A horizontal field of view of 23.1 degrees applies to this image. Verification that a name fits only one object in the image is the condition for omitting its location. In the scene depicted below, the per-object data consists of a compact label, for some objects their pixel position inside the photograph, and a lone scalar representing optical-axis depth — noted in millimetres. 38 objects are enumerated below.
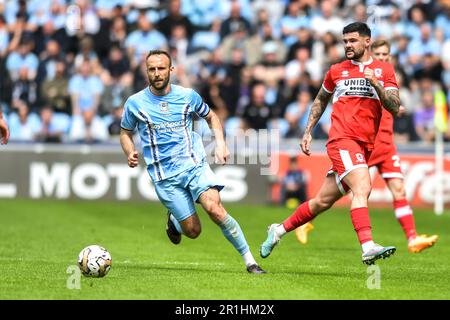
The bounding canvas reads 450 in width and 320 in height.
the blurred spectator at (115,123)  25406
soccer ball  11062
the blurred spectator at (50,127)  24969
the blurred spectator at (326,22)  27266
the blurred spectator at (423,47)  26600
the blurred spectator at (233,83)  25609
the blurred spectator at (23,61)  26469
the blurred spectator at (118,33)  26969
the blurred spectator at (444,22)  27794
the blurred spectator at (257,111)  24953
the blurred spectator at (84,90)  25641
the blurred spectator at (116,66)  25969
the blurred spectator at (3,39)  27244
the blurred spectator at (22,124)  25500
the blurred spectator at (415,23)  27312
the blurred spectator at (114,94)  25594
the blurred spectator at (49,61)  26250
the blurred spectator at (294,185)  23797
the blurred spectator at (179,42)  26656
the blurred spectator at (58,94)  25641
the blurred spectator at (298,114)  25031
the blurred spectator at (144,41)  26500
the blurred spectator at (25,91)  26047
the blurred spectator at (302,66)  26062
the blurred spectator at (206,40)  27078
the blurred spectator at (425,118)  24750
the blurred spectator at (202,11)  27703
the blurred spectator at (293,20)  27344
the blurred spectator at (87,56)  26078
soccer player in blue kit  11680
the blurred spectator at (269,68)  25952
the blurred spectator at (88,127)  25281
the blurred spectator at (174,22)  27062
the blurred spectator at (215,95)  25297
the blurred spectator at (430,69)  26172
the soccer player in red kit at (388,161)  14266
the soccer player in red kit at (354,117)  11750
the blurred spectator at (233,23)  26902
